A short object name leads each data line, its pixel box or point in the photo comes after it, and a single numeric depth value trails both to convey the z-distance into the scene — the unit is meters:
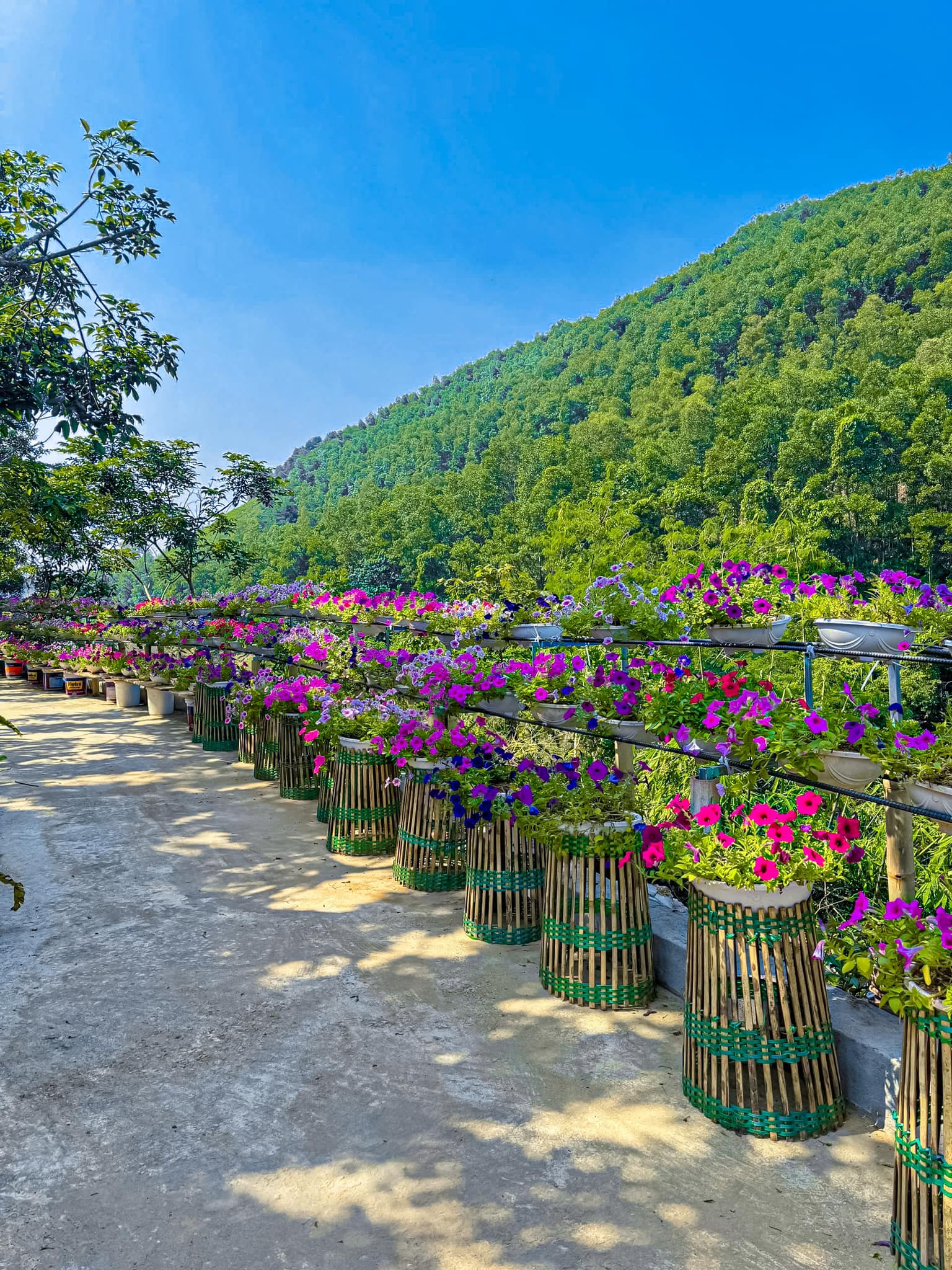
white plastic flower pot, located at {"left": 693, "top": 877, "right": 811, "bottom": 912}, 2.22
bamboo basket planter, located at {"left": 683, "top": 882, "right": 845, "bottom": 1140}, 2.19
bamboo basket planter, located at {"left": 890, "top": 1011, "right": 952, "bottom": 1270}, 1.59
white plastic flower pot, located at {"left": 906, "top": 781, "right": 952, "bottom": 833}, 1.91
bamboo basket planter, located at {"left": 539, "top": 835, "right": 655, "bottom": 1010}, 2.88
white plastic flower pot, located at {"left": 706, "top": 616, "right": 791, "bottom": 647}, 2.94
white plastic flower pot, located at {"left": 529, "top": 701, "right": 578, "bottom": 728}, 3.47
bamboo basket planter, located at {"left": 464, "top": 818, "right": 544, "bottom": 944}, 3.47
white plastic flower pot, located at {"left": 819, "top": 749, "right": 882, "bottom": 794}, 2.20
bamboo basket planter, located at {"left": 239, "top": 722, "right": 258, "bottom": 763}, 7.25
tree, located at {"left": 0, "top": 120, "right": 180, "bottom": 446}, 5.34
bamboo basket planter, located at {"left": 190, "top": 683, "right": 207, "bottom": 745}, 8.38
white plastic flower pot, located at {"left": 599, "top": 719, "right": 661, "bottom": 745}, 3.12
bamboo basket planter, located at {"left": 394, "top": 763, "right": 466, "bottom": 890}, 4.11
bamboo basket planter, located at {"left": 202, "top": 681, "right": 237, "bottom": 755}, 8.12
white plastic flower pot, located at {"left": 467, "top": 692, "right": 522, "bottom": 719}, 3.89
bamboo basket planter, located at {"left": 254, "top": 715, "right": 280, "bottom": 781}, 6.64
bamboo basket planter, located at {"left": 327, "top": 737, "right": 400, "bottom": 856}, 4.68
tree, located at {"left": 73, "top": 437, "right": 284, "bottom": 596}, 13.12
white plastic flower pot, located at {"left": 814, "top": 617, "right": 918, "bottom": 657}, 2.30
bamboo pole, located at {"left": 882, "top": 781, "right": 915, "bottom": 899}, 2.35
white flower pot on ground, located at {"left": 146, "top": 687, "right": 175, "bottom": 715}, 10.49
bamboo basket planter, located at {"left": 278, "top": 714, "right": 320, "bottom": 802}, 6.09
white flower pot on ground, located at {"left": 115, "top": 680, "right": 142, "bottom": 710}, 11.47
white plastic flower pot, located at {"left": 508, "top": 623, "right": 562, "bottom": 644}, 3.99
